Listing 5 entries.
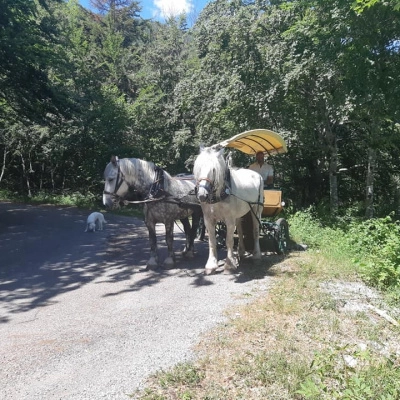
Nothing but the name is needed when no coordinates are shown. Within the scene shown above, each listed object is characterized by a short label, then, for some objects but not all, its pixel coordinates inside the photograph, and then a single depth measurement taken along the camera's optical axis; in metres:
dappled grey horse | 6.49
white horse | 5.74
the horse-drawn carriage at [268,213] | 7.56
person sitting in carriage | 8.45
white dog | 12.17
